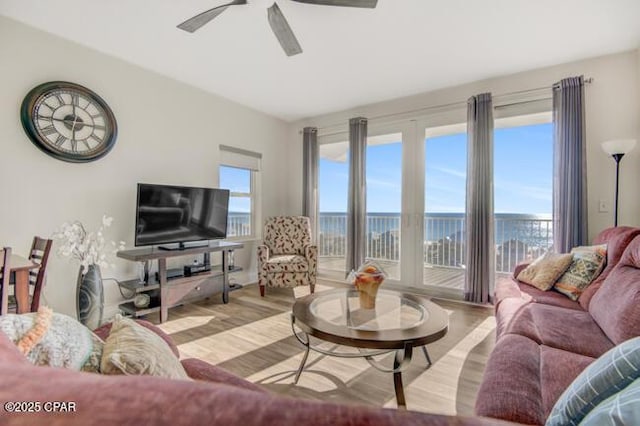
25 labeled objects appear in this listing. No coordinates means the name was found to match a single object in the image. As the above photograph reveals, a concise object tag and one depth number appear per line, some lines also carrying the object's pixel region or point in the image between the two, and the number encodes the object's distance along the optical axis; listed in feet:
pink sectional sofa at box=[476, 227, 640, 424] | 3.52
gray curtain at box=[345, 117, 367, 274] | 14.41
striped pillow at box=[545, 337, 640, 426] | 2.00
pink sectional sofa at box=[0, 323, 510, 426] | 1.15
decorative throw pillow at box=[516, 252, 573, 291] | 7.89
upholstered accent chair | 12.76
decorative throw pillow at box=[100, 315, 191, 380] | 2.11
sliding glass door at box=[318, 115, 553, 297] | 11.78
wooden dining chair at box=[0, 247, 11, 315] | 5.64
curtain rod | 10.47
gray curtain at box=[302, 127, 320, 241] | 16.02
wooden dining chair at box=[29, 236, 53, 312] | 6.78
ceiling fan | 6.44
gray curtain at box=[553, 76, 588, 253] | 9.75
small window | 14.48
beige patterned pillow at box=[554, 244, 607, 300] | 7.25
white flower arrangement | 7.36
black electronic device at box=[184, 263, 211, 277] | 11.37
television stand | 9.76
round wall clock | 8.45
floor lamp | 8.54
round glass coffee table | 5.22
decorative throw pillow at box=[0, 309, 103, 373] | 2.06
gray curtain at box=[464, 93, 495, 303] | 11.34
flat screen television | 10.07
